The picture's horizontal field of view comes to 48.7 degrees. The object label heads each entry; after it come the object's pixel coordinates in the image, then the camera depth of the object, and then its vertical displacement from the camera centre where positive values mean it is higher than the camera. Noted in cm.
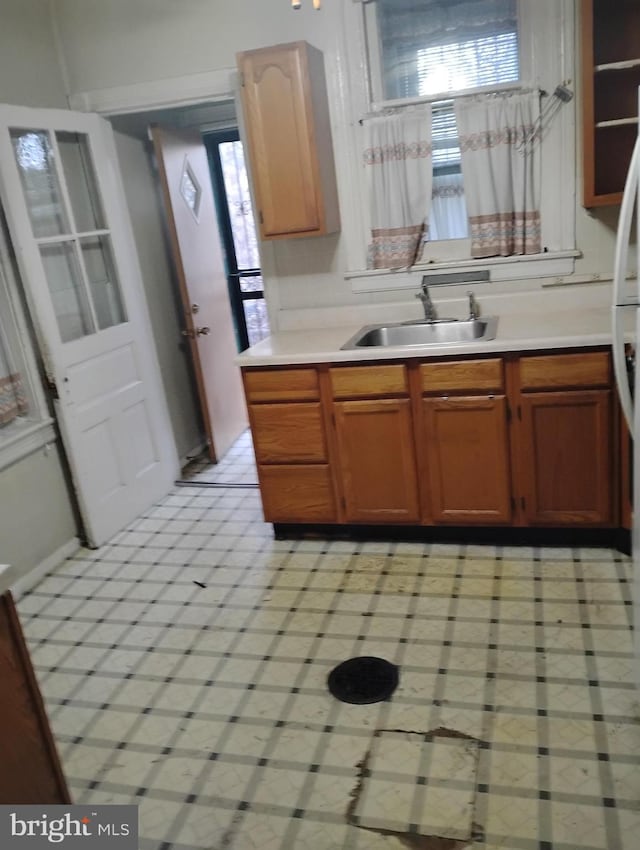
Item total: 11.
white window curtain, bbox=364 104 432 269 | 311 +5
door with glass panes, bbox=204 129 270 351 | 483 -12
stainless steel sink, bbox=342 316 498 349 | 309 -60
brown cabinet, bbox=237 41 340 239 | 288 +29
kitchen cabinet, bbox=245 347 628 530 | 261 -95
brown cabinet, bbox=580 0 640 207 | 265 +26
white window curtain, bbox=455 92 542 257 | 296 +4
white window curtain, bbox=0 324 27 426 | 299 -58
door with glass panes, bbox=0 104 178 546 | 303 -30
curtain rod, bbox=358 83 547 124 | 294 +37
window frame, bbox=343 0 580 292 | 285 +12
